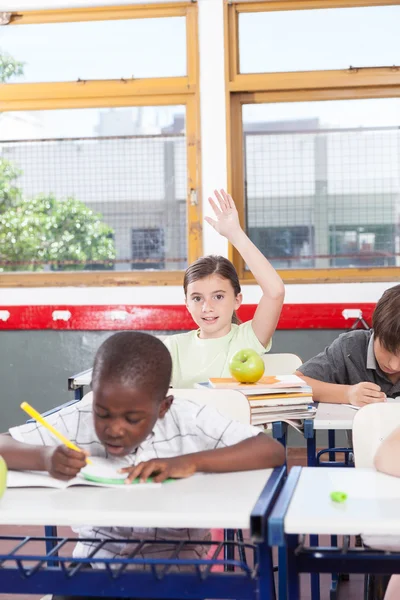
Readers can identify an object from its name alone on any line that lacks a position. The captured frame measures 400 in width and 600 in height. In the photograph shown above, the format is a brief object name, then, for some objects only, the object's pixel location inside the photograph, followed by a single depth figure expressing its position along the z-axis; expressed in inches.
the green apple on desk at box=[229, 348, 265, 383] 97.7
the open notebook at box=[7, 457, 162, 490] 56.0
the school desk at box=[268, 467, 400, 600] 46.9
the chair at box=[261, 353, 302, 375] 115.1
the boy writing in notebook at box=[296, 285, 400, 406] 97.3
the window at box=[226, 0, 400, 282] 174.4
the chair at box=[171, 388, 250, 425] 80.7
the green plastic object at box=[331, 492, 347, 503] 51.6
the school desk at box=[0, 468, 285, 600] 47.9
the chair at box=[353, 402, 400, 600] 71.5
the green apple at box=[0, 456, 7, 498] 52.7
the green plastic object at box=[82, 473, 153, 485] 56.1
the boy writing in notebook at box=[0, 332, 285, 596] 56.9
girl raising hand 115.0
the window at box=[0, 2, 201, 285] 181.3
